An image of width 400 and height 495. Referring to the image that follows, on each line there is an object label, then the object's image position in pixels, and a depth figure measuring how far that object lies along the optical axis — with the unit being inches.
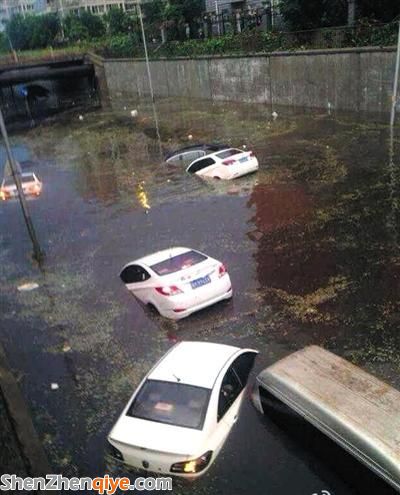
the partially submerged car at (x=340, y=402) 260.8
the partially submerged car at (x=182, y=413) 301.9
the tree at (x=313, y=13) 1453.0
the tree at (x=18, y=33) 3420.3
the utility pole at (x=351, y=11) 1347.4
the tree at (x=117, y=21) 2815.0
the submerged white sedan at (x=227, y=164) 904.9
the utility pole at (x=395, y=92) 1009.5
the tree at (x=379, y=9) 1348.4
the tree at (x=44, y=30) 3312.0
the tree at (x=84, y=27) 3068.4
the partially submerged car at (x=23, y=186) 964.0
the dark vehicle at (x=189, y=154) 1028.5
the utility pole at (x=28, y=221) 665.8
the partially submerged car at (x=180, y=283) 473.7
